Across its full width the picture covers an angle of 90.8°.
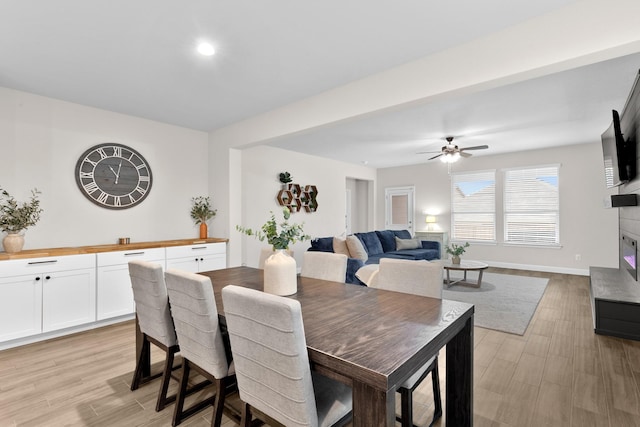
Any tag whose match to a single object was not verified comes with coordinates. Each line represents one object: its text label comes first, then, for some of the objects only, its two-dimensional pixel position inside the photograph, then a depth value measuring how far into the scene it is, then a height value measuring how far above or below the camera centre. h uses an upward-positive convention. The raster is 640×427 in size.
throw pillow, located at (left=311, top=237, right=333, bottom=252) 4.94 -0.37
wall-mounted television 3.05 +0.68
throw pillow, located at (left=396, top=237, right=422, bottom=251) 6.41 -0.47
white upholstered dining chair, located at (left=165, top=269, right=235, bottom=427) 1.58 -0.56
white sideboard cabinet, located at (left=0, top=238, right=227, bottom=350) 2.89 -0.66
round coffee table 4.91 -0.73
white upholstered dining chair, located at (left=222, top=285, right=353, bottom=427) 1.15 -0.56
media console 3.04 -0.90
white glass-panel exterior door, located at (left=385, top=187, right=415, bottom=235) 8.25 +0.35
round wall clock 3.67 +0.57
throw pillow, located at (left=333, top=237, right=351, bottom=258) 4.93 -0.39
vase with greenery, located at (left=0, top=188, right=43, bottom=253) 2.98 +0.04
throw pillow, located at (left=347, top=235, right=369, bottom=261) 4.93 -0.44
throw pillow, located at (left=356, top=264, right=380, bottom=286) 3.73 -0.62
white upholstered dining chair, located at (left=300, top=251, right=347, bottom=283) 2.52 -0.37
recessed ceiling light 2.39 +1.34
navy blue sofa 5.00 -0.49
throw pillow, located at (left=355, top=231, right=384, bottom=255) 5.92 -0.41
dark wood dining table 1.06 -0.48
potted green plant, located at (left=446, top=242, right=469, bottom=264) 5.14 -0.53
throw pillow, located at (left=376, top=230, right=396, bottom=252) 6.46 -0.41
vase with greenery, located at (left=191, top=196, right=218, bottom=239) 4.63 +0.13
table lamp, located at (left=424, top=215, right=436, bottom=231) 7.73 +0.00
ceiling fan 5.19 +1.13
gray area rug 3.53 -1.10
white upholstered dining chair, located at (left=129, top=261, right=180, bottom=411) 1.95 -0.56
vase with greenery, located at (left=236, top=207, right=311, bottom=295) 1.98 -0.27
